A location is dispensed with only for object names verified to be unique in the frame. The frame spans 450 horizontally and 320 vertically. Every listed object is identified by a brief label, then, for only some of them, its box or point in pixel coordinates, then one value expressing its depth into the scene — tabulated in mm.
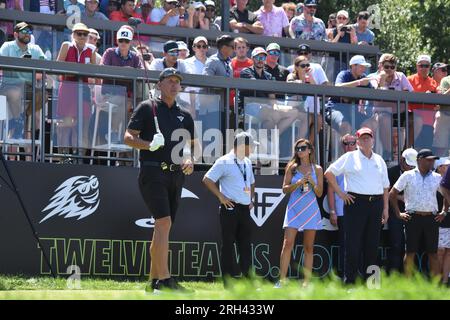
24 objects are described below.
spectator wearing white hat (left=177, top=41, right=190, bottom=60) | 15289
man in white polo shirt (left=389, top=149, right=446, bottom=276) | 13766
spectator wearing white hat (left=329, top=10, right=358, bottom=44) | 18609
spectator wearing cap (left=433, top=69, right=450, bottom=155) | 14750
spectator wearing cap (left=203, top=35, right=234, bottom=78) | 14453
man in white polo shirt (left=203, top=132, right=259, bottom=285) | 11641
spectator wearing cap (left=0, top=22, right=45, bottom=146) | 12500
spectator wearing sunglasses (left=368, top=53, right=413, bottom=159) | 14547
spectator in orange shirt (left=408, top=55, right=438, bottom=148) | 14688
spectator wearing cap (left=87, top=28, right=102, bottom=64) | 14573
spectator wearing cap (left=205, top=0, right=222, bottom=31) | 18297
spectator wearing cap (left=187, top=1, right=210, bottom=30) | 17656
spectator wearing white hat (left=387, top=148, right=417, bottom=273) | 14148
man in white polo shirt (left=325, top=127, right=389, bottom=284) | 12453
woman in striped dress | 12758
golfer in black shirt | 9461
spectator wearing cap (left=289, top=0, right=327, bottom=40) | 18531
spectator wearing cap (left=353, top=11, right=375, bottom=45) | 19344
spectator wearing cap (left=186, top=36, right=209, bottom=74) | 15155
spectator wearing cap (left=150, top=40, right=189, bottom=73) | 14516
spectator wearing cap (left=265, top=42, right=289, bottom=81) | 15570
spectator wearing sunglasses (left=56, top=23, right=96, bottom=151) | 12758
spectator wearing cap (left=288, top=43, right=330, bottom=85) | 15781
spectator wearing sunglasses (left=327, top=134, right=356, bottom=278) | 13695
